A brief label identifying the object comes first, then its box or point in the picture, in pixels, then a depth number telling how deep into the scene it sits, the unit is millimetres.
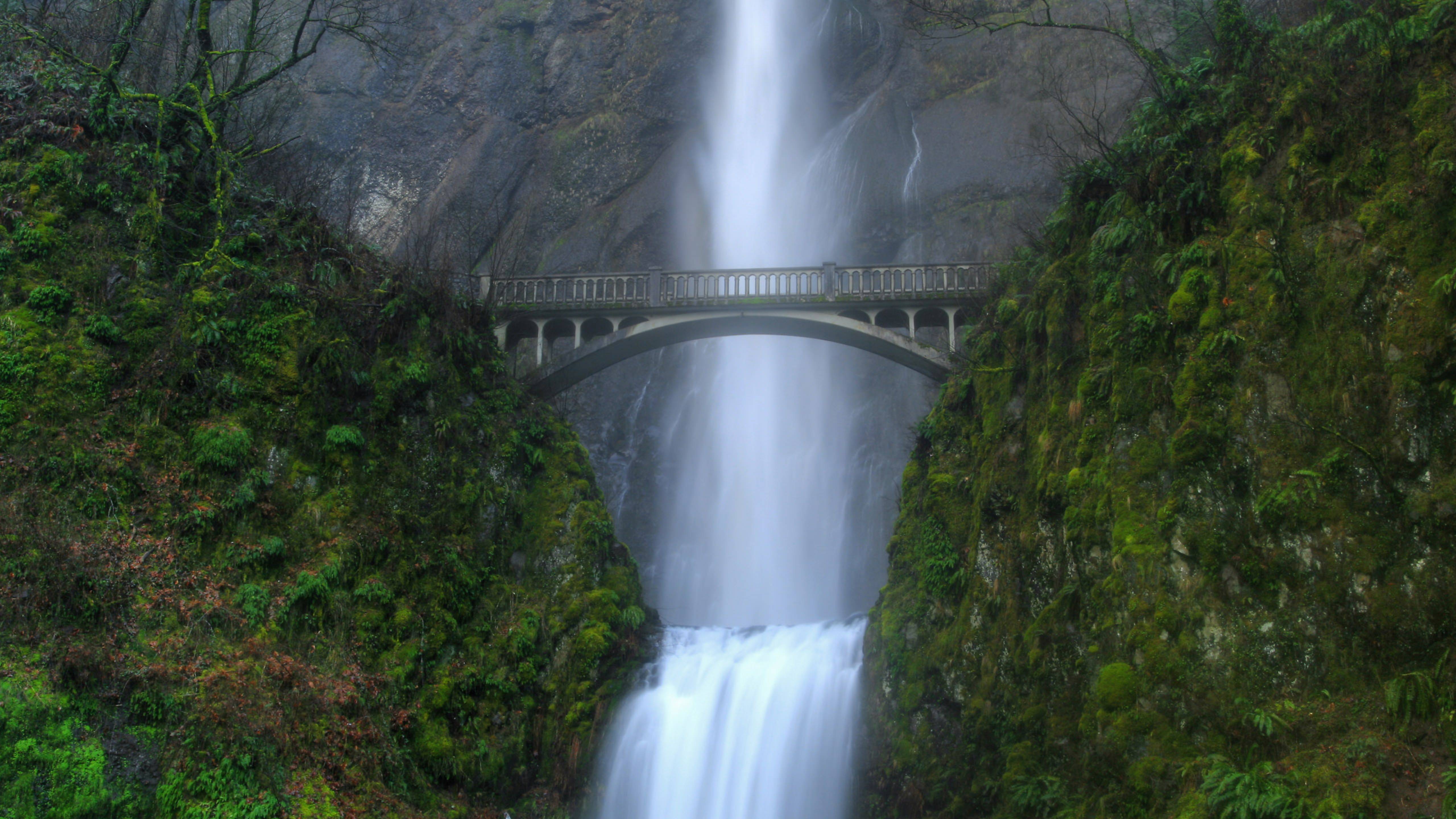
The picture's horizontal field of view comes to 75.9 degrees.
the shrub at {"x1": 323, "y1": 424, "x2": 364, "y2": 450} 16609
